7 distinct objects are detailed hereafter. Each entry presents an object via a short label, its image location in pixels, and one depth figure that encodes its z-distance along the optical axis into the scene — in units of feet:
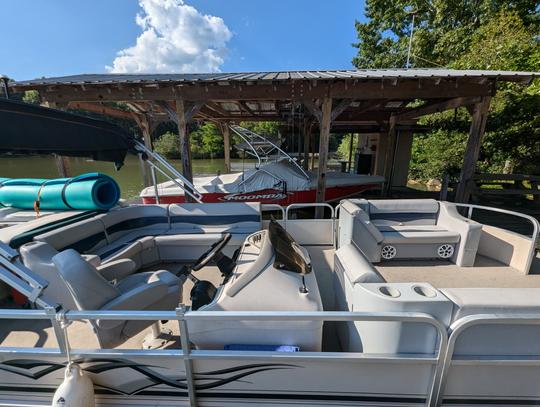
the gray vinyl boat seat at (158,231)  9.06
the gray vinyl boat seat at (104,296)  4.97
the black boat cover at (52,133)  4.43
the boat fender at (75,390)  3.94
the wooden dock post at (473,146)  14.38
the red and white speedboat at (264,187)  18.54
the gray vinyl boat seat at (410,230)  10.16
